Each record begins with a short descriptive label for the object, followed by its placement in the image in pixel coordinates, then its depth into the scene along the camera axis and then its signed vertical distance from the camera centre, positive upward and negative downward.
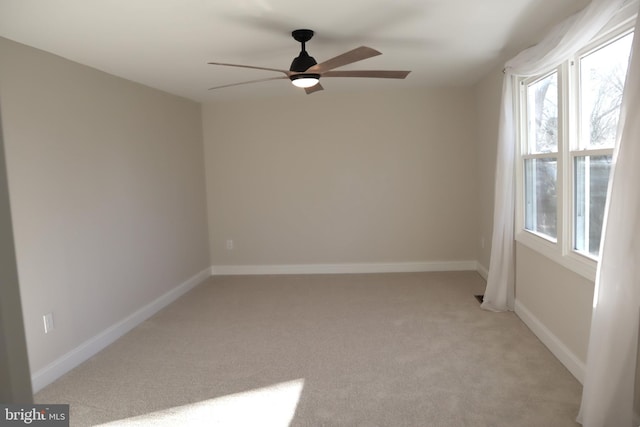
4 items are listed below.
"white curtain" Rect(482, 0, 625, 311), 3.17 -0.26
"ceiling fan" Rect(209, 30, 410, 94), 2.67 +0.65
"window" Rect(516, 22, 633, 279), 2.42 +0.10
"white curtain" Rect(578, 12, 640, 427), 1.86 -0.58
